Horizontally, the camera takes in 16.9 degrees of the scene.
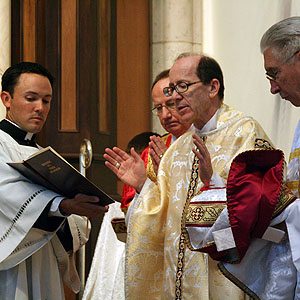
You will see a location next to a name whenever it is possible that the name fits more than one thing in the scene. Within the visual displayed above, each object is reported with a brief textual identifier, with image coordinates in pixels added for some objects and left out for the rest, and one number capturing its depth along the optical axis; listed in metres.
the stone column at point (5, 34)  7.06
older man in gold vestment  4.62
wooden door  7.40
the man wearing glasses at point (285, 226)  3.53
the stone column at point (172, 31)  8.14
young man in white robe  4.88
